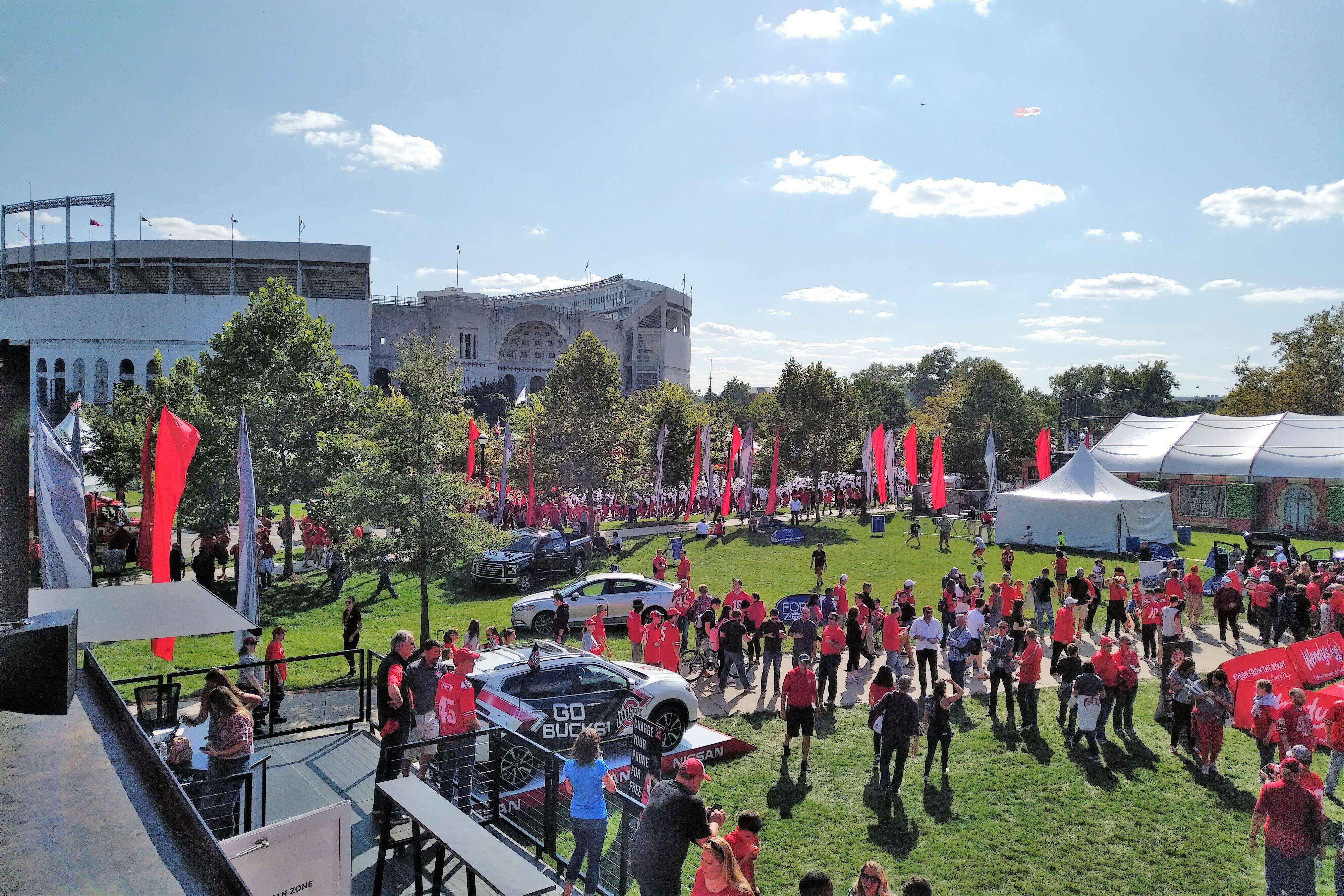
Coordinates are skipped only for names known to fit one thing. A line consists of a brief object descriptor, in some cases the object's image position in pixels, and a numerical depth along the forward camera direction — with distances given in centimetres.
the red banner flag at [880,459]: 3825
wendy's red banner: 1312
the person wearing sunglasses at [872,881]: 511
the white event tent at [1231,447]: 3866
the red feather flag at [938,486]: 3662
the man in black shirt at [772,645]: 1285
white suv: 945
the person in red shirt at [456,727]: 805
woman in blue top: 659
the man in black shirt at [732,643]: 1341
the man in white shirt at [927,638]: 1288
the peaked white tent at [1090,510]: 3108
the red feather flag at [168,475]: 1137
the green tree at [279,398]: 2306
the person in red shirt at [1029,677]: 1111
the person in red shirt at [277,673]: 1034
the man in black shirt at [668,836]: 578
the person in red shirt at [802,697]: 994
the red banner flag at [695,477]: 3450
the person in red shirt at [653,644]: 1359
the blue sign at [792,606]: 1577
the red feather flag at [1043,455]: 3606
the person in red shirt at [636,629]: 1473
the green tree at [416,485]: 1723
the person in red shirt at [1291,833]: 685
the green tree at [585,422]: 3419
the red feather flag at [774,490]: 3553
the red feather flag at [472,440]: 2812
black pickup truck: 2273
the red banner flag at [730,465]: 3434
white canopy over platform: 698
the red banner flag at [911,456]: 3762
